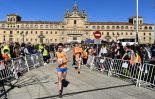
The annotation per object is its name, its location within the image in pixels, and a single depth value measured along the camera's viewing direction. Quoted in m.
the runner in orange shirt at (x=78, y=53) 7.28
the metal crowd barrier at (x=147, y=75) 4.75
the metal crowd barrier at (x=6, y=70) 5.26
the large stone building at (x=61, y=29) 59.61
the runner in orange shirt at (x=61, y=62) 4.16
